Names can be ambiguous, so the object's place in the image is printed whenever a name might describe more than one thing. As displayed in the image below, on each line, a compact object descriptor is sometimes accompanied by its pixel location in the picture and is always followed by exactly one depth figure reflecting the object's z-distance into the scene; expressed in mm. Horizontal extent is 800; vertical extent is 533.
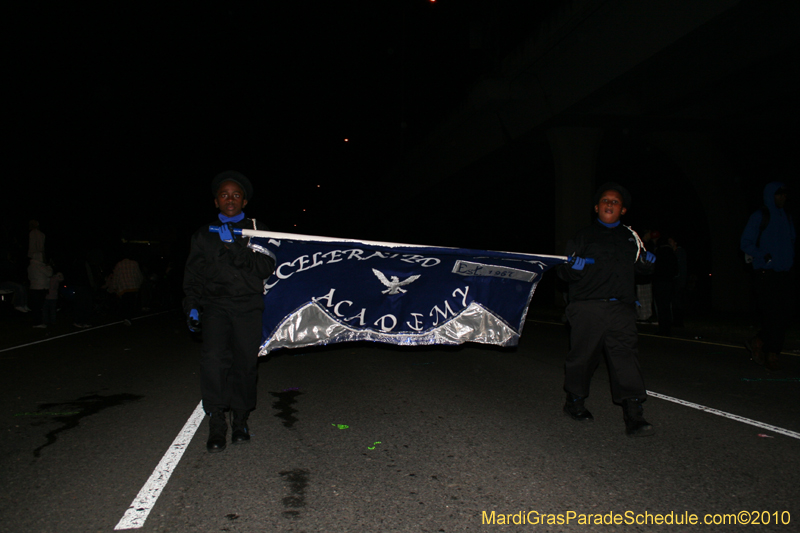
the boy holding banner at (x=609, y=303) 4926
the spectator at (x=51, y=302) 14367
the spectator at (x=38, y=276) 13578
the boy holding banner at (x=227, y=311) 4598
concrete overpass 13125
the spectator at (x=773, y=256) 7516
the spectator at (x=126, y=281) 15320
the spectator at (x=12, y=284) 16094
